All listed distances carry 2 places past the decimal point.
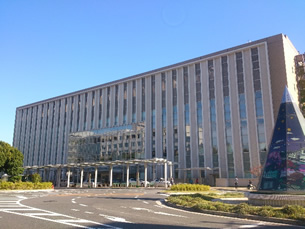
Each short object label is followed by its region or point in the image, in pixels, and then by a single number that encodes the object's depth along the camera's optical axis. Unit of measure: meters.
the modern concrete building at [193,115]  42.78
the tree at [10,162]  40.38
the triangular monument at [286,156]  13.45
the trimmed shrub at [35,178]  41.75
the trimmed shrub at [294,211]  9.47
